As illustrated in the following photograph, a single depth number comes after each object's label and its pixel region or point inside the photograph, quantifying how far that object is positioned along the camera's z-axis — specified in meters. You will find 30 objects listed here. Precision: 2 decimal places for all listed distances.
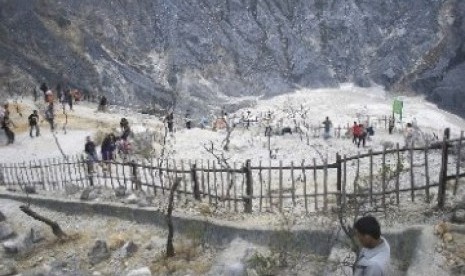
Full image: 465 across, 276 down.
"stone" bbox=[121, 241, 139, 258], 9.55
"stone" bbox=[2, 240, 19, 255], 10.25
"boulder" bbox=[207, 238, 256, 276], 8.28
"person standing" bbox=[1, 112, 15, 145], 20.98
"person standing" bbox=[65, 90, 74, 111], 27.63
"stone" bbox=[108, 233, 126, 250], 9.89
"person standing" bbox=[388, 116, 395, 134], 25.78
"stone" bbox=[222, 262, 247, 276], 8.23
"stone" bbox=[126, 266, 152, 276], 8.60
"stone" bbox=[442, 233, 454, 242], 7.33
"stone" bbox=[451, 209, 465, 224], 7.69
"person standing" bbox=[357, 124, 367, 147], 22.19
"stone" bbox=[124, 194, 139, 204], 11.08
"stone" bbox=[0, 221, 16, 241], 10.99
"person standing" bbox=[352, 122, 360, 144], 22.23
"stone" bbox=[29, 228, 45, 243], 10.55
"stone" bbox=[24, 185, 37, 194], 13.07
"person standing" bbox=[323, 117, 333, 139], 23.81
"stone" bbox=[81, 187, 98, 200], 11.86
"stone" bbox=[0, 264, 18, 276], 9.46
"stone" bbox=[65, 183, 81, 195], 12.71
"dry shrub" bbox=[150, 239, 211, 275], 8.80
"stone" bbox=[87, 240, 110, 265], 9.52
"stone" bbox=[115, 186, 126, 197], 11.80
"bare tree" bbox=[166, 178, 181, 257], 8.87
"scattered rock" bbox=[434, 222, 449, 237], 7.47
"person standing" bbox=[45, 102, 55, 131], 22.84
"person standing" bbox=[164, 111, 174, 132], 24.39
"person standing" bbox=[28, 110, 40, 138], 21.62
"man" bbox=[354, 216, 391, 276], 4.38
